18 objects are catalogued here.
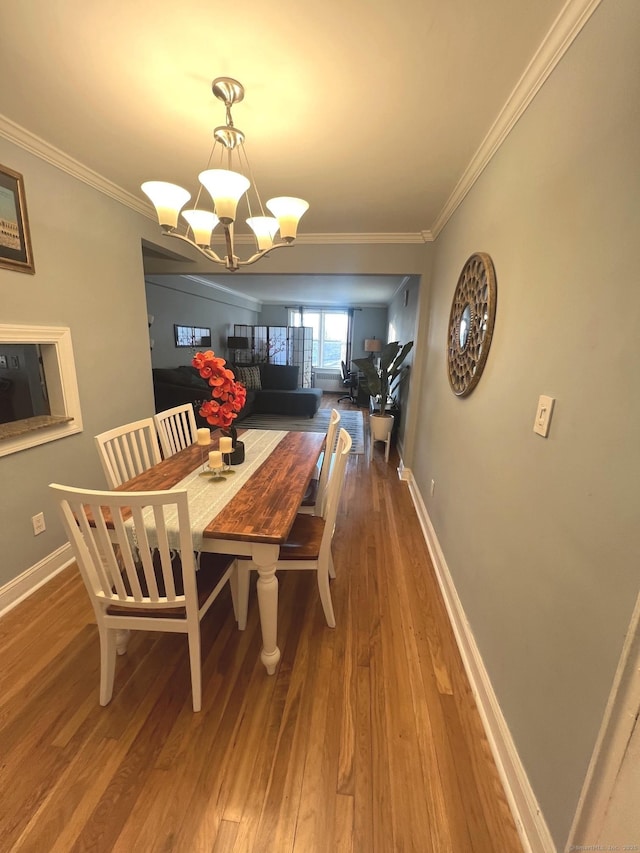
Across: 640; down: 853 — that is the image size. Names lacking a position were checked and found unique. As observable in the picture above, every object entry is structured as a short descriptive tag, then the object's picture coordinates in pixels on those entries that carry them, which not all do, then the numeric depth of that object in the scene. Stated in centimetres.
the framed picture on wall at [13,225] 164
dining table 126
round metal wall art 154
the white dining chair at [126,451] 164
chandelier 133
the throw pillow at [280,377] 684
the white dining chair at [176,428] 211
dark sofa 455
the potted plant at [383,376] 384
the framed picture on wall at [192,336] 559
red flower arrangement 156
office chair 803
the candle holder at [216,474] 167
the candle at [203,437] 171
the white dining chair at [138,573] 102
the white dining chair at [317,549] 150
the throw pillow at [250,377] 669
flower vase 187
